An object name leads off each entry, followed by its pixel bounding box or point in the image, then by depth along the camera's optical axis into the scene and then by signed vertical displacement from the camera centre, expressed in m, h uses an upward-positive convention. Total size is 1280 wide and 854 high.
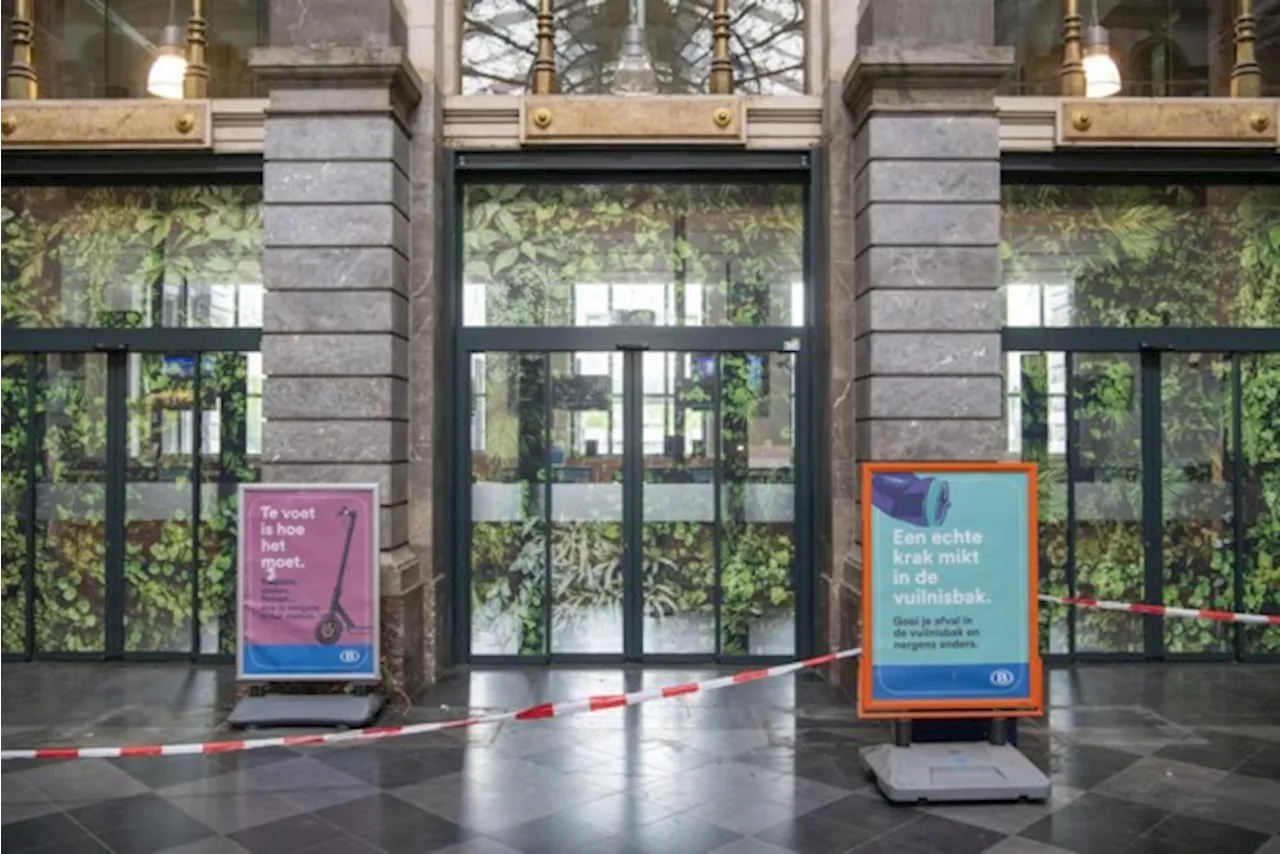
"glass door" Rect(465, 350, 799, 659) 9.66 -0.45
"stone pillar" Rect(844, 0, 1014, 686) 8.34 +1.54
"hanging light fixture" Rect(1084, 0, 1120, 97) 9.33 +3.38
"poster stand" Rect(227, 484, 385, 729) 7.71 -1.06
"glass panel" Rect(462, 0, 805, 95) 9.77 +3.77
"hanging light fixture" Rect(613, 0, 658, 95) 9.66 +3.50
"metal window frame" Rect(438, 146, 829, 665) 9.43 +0.99
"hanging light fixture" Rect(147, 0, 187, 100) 9.30 +3.39
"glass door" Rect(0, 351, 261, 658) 9.71 -0.56
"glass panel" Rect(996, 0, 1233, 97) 9.62 +3.74
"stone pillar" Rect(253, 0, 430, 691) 8.23 +1.26
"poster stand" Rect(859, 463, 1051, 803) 6.17 -0.93
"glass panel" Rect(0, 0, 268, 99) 9.74 +3.77
